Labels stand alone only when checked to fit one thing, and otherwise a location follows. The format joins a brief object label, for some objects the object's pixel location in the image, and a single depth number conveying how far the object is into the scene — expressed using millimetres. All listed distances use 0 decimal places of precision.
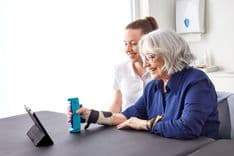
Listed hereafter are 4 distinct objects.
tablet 1382
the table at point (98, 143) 1237
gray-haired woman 1407
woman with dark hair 2109
